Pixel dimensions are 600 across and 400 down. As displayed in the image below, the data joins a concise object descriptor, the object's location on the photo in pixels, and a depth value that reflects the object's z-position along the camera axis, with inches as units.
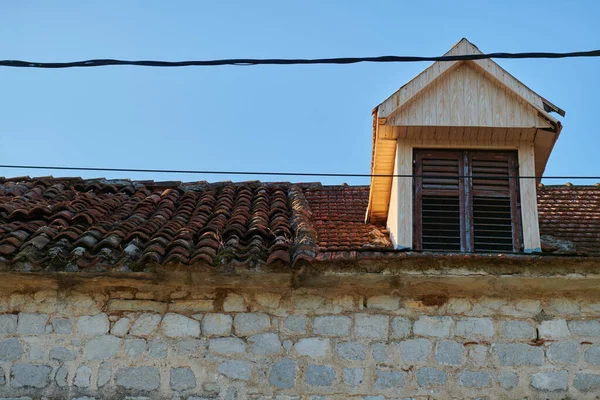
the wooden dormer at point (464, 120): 316.2
